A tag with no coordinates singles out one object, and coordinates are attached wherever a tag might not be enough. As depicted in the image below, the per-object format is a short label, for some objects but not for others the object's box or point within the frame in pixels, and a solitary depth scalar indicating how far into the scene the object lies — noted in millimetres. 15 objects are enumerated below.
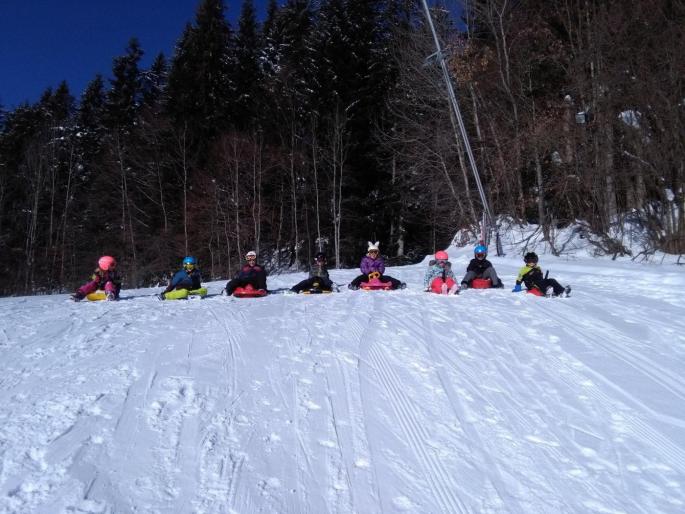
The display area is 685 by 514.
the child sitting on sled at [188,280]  10789
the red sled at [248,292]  10609
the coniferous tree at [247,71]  28062
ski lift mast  16172
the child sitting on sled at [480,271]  10977
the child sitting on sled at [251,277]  10953
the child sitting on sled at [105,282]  10438
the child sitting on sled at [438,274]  10320
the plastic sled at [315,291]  10938
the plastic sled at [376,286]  11195
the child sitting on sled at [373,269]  11375
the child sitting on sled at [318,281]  11094
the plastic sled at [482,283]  10927
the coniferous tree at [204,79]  27719
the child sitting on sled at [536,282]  9422
